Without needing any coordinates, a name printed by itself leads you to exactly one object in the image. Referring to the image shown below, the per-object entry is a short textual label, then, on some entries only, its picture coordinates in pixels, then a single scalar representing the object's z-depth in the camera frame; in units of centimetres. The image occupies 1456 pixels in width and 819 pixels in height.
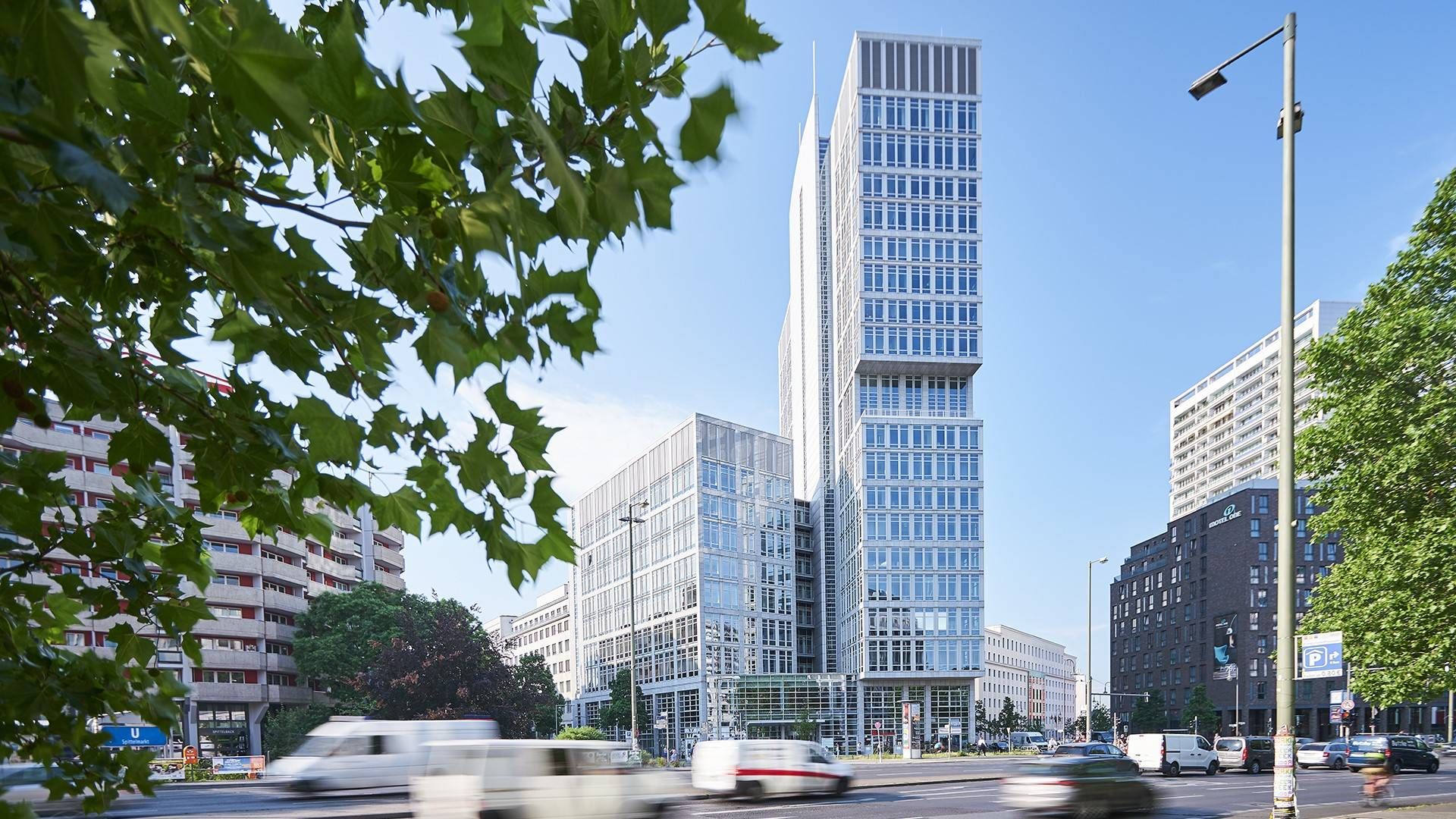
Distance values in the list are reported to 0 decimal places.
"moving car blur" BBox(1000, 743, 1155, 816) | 1814
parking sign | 1436
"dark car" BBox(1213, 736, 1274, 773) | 4009
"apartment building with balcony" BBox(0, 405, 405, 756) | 5838
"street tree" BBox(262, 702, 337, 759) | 5538
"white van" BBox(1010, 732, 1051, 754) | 8631
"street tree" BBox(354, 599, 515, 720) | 5422
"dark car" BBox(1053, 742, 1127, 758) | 3588
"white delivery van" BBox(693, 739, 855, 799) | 2498
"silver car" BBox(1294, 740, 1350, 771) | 4472
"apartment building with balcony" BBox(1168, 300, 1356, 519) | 15212
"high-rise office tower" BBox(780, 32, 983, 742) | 8162
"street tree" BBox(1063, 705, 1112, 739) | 13250
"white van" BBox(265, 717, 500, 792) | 2386
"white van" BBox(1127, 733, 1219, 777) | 3906
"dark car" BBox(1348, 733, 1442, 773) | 4197
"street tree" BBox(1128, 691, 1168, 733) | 11875
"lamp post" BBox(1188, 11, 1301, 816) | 1280
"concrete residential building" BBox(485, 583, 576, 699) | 13138
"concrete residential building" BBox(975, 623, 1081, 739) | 19219
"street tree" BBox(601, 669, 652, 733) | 7575
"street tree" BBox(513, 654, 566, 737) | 5947
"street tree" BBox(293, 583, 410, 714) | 6369
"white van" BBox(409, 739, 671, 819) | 1491
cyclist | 2098
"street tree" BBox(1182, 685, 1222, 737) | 10719
